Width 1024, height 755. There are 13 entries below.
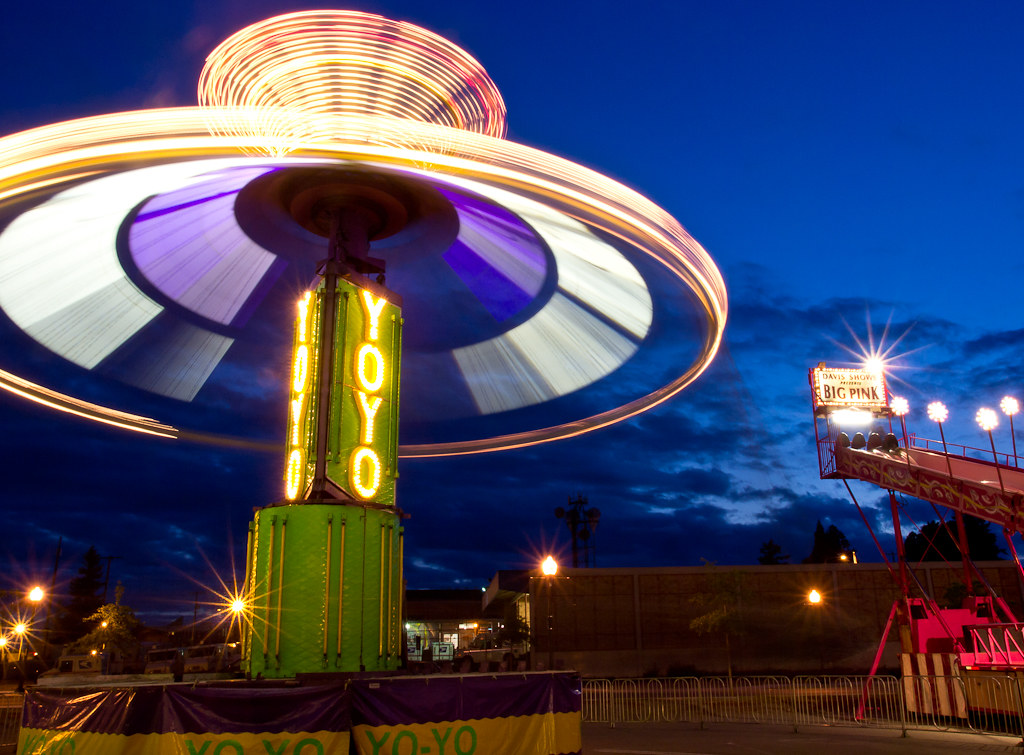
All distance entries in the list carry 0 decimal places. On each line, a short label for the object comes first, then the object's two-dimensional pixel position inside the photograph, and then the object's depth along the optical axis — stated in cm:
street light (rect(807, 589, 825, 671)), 4488
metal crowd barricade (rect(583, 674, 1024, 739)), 1741
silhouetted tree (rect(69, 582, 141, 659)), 4347
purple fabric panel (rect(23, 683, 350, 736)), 948
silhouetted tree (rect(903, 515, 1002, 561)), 8306
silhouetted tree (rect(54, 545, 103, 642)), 9219
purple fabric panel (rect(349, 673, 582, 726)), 1012
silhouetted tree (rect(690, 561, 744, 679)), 3862
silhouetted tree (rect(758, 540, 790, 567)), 10431
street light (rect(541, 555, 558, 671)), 2538
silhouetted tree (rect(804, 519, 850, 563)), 10352
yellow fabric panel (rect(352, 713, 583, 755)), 1006
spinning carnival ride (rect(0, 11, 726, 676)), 1262
